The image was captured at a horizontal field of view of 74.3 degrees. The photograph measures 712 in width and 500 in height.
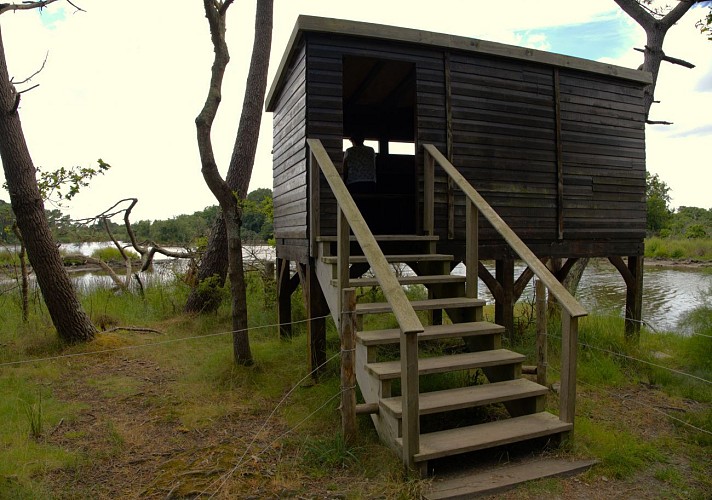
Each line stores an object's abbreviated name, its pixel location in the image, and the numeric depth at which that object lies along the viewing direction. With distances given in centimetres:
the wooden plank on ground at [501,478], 263
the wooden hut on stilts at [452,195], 315
